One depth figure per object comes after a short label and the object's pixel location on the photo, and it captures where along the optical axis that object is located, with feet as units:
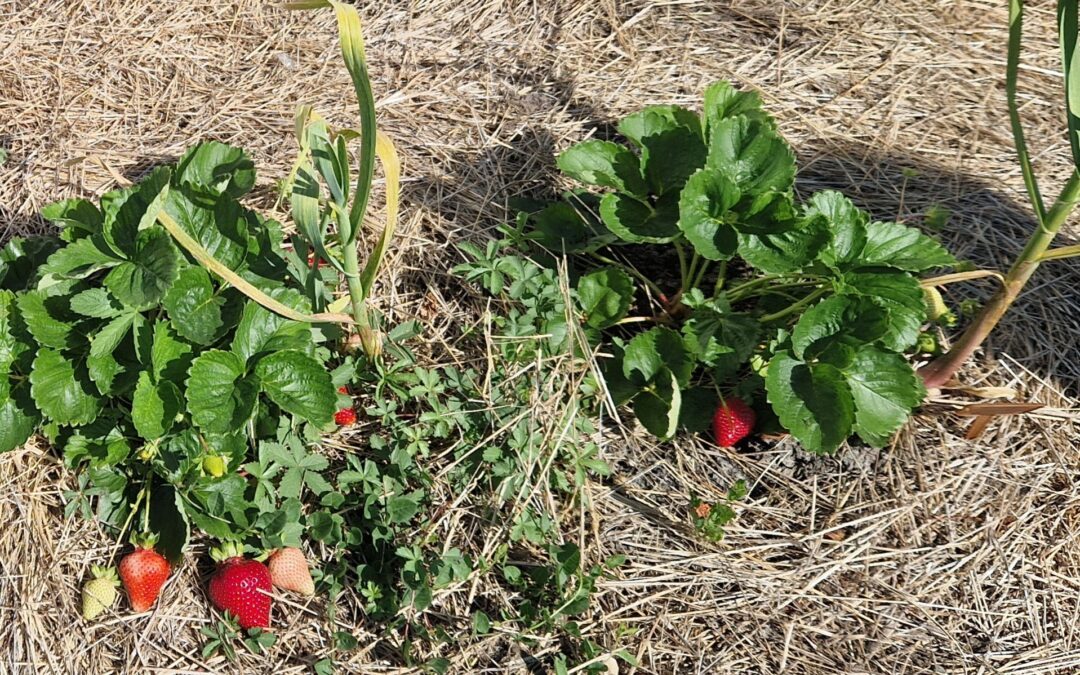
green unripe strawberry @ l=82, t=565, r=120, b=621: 2.60
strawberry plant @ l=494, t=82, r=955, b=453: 2.61
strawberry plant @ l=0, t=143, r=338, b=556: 2.50
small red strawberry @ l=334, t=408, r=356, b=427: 2.77
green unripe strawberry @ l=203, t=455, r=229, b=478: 2.63
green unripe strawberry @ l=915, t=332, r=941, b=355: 2.86
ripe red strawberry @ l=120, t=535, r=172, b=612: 2.59
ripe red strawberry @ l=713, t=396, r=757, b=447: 2.75
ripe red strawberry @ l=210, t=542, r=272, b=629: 2.57
